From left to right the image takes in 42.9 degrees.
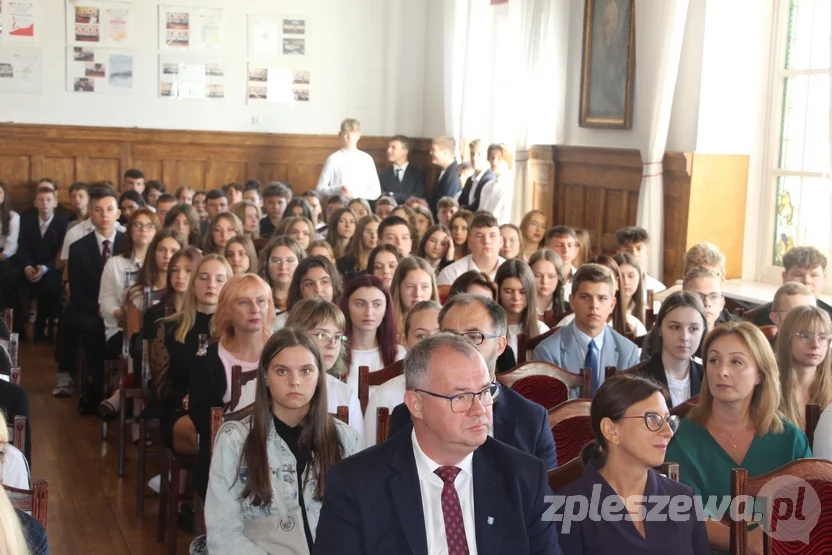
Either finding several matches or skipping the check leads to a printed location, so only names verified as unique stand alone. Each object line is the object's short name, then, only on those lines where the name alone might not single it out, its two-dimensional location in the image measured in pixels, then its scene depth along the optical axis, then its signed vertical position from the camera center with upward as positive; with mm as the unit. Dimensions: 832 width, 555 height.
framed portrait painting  9320 +842
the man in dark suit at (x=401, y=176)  13531 -336
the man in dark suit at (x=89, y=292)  7582 -1122
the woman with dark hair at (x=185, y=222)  8133 -603
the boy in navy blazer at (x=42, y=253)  9883 -1089
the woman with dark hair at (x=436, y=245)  7793 -685
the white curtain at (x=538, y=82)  10453 +721
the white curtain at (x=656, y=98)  8406 +486
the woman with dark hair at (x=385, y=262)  6492 -684
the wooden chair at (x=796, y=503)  3047 -993
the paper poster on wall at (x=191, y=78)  13484 +835
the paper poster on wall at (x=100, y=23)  13070 +1449
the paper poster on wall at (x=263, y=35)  13781 +1430
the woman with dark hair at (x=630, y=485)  2881 -910
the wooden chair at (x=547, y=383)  4344 -934
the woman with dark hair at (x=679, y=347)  4578 -812
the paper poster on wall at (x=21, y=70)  12758 +813
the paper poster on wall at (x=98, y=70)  13094 +872
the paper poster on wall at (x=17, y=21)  12711 +1403
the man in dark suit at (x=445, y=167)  11914 -172
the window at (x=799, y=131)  7836 +240
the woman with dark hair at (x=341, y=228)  8461 -632
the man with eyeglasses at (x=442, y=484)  2514 -799
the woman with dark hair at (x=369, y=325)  4938 -822
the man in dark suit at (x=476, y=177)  11000 -259
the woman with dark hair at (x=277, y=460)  3314 -989
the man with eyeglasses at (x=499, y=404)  3316 -783
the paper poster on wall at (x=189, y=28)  13461 +1460
